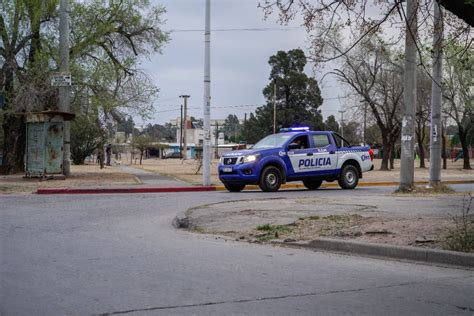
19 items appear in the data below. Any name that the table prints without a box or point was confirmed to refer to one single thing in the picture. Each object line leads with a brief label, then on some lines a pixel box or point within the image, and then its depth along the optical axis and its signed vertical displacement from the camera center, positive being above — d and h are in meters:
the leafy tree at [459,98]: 37.72 +4.46
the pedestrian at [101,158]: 40.74 +0.00
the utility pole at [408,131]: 17.20 +0.97
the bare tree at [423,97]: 40.19 +4.73
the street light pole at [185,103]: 85.21 +8.37
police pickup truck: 18.83 +0.01
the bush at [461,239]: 7.75 -1.00
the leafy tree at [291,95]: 67.56 +7.66
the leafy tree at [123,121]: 28.69 +1.81
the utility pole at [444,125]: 44.47 +3.12
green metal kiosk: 22.05 +0.53
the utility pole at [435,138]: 18.50 +0.83
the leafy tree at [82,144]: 50.84 +1.29
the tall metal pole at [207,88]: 21.78 +2.66
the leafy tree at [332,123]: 80.12 +5.38
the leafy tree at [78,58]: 23.30 +4.21
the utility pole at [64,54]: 22.31 +3.93
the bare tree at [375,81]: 39.25 +5.54
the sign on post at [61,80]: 22.02 +2.88
